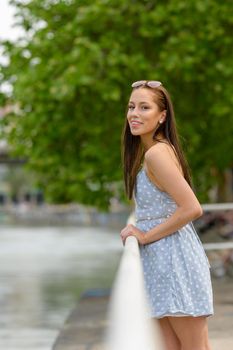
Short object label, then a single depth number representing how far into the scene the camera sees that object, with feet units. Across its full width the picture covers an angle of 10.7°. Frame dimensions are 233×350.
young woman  14.91
